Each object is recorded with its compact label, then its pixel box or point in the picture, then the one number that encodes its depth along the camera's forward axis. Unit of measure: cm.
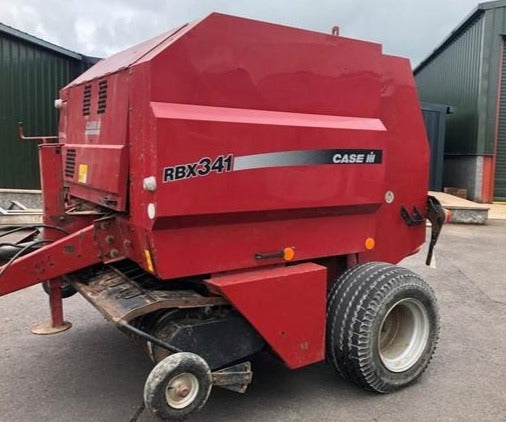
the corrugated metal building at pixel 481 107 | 1558
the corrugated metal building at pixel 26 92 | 1214
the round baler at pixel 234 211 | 306
